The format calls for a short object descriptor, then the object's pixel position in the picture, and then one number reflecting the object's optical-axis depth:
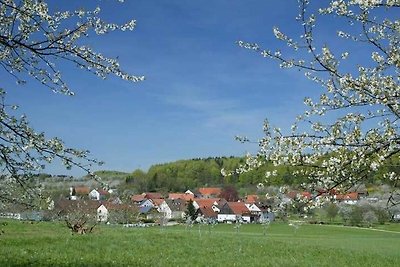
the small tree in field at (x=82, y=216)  24.88
